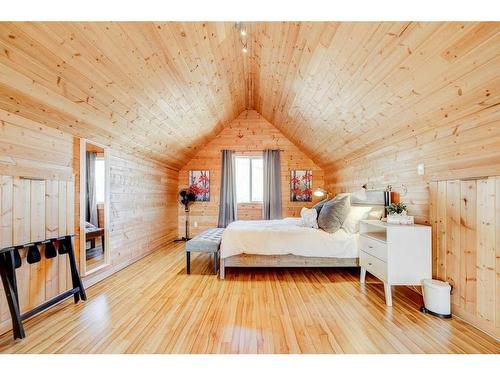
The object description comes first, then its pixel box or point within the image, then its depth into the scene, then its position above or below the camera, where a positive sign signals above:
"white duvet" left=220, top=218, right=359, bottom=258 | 3.21 -0.73
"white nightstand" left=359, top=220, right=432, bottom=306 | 2.39 -0.68
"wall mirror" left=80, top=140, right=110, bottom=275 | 2.85 -0.27
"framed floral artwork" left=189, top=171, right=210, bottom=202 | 6.03 +0.11
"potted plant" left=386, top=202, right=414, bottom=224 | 2.62 -0.30
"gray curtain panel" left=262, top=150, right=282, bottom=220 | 5.85 +0.12
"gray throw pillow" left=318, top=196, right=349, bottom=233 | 3.33 -0.37
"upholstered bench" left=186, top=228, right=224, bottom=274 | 3.29 -0.78
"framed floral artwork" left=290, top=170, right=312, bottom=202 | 5.98 +0.20
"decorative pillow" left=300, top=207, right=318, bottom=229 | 3.52 -0.44
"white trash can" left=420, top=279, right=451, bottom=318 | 2.17 -1.02
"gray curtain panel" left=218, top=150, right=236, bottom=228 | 5.85 -0.04
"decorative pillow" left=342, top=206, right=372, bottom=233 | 3.33 -0.41
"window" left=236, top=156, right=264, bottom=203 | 6.16 +0.26
